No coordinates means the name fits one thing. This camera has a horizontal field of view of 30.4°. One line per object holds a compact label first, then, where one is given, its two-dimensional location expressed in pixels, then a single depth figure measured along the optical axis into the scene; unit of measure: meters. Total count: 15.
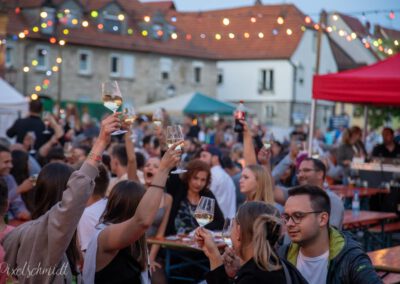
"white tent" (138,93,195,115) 23.23
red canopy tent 11.00
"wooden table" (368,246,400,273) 5.84
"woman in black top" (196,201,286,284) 3.66
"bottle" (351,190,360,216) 9.65
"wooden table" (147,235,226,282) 6.95
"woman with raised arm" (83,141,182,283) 3.97
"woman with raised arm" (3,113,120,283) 3.51
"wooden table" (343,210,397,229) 8.96
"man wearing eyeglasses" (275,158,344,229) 7.18
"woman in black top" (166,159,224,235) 7.65
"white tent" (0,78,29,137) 15.09
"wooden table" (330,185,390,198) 11.58
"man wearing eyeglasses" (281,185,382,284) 4.29
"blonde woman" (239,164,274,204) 6.93
